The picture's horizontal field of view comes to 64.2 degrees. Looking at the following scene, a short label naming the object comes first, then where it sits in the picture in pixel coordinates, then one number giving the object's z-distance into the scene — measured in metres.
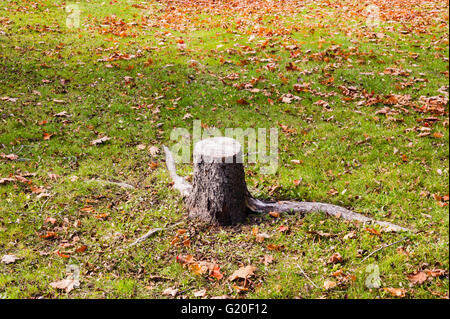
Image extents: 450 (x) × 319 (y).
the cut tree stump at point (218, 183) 4.36
